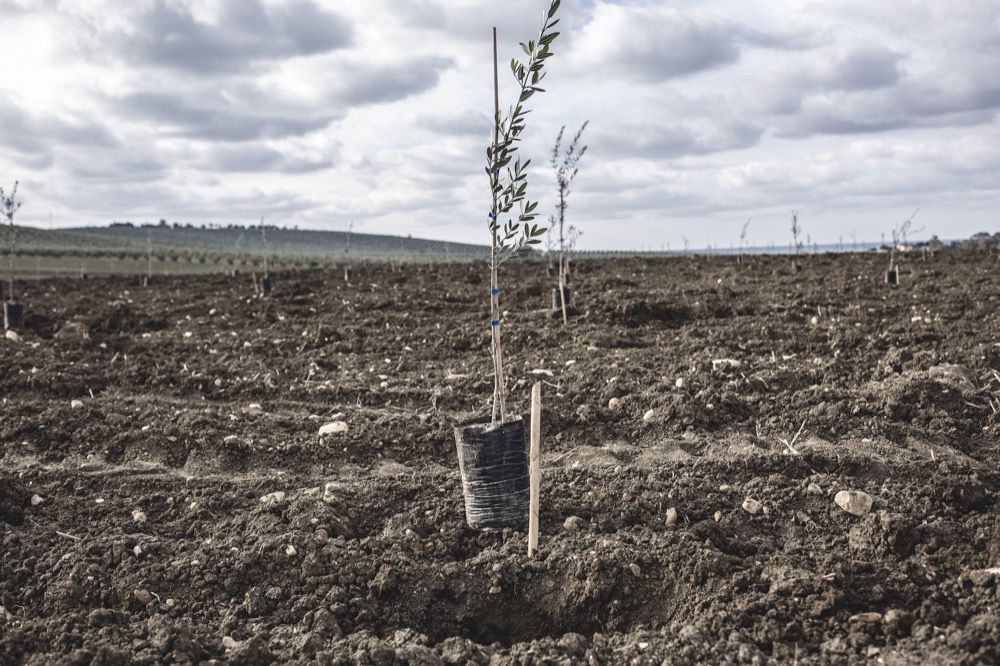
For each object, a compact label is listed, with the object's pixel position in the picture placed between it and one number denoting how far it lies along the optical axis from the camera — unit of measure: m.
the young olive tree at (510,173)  3.97
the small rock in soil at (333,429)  5.79
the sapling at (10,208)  14.22
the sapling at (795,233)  23.28
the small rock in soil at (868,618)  3.17
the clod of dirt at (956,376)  6.06
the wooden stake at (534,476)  3.81
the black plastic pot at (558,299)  11.14
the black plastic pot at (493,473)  4.05
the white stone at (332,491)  4.43
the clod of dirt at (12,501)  4.47
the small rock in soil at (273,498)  4.50
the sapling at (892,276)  14.77
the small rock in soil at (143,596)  3.65
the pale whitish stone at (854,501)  4.14
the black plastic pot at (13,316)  11.79
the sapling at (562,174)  11.84
